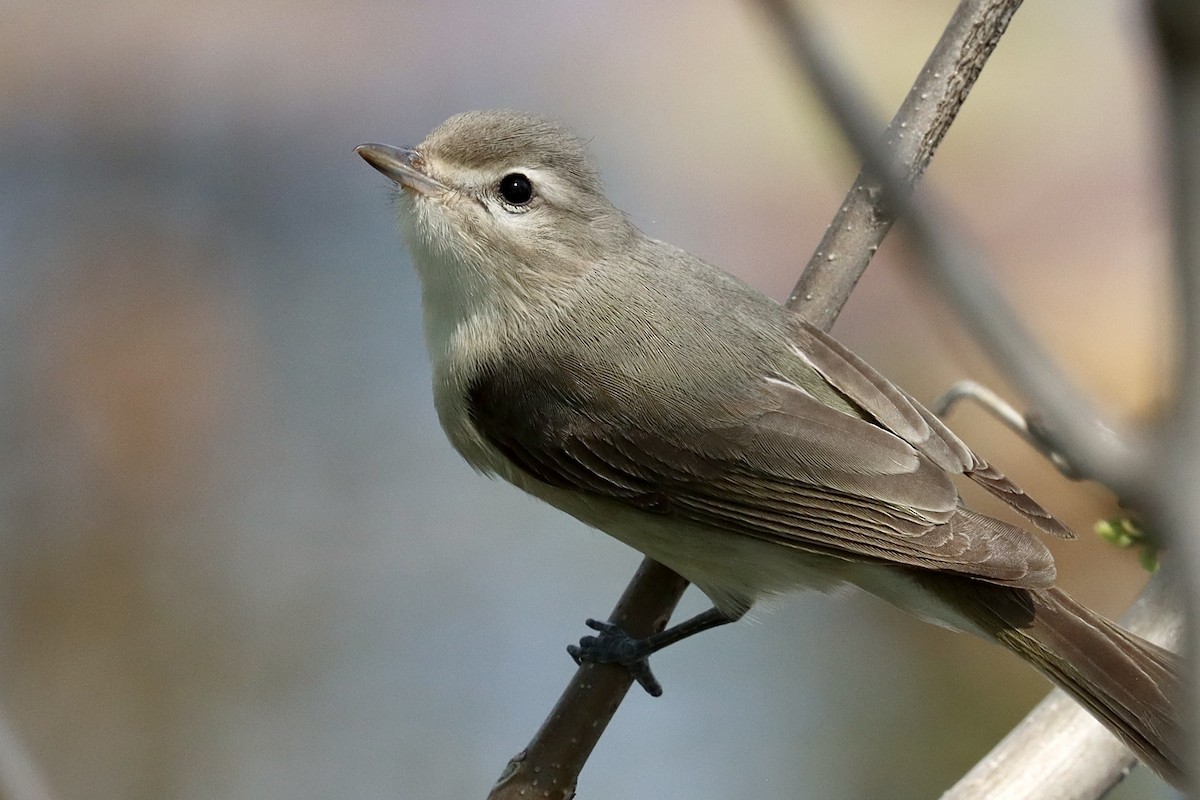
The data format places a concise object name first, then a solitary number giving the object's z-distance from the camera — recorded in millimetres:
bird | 4875
